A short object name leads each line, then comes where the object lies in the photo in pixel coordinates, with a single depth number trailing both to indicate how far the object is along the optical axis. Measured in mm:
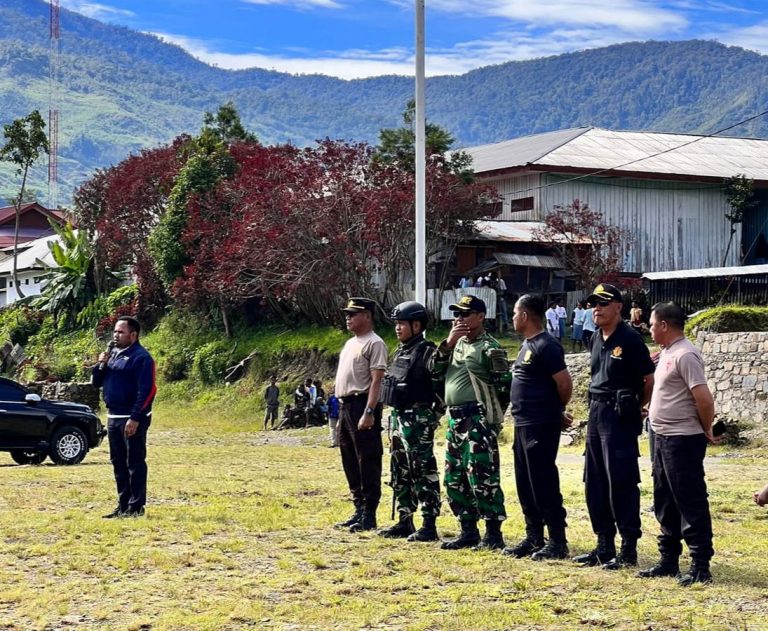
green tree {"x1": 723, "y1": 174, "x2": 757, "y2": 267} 46125
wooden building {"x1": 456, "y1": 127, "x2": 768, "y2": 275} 45406
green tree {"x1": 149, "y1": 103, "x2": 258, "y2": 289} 43906
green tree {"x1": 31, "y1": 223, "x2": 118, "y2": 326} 51812
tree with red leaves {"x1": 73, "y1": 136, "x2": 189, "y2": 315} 48000
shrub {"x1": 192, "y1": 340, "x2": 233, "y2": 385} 41875
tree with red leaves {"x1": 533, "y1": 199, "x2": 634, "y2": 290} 40500
